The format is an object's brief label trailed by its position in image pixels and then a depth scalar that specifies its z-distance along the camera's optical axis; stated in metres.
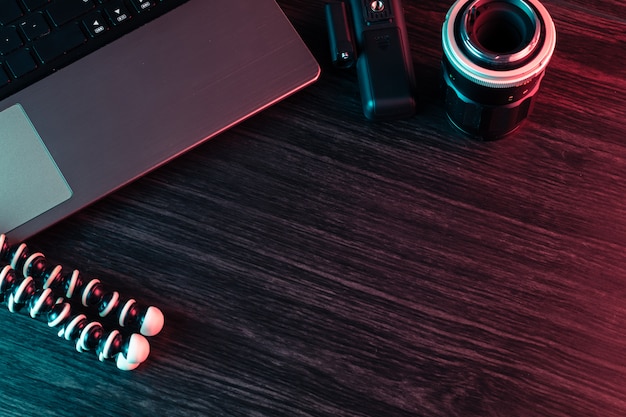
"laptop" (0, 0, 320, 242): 0.63
